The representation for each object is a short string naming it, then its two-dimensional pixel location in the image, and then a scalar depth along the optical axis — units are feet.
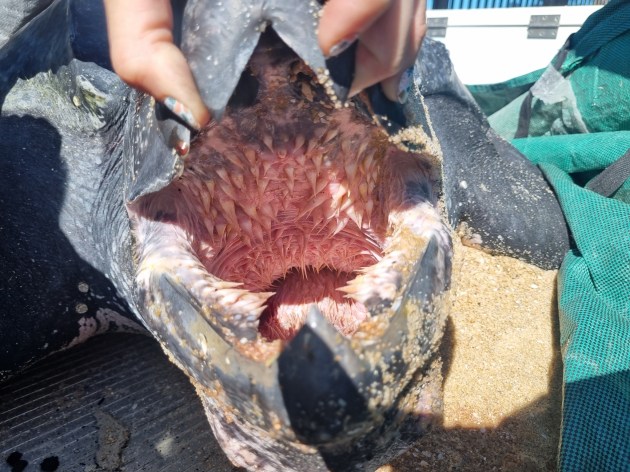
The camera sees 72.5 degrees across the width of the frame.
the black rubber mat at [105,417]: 0.98
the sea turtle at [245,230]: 0.56
